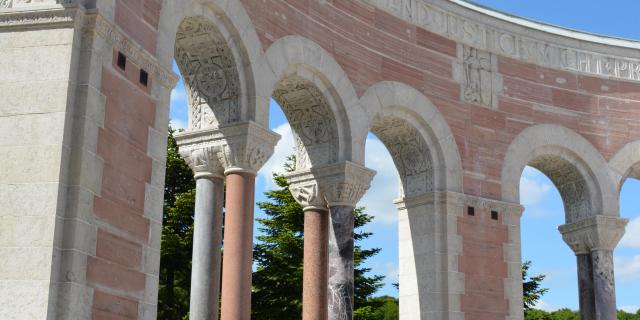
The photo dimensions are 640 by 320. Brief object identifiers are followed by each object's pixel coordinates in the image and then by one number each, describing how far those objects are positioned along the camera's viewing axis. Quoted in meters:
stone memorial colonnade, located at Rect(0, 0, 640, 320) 9.52
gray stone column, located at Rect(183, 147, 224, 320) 13.34
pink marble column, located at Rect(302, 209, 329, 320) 15.41
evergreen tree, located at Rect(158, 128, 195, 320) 30.78
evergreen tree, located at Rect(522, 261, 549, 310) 39.08
